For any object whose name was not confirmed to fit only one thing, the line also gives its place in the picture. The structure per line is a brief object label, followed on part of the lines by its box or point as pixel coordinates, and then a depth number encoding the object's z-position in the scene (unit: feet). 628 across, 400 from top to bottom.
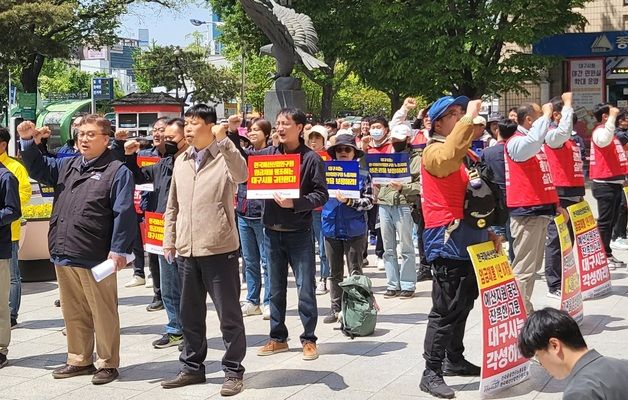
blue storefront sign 89.86
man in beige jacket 19.52
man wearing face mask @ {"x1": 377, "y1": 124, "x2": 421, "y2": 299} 29.91
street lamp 172.43
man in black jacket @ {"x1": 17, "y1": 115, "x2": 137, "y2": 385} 20.45
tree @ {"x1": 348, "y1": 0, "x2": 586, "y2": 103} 76.38
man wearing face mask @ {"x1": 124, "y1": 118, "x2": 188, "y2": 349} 23.22
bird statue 51.85
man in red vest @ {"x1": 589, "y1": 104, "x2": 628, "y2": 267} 33.88
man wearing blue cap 18.58
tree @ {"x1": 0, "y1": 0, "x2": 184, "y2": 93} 83.51
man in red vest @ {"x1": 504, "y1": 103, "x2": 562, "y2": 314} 23.50
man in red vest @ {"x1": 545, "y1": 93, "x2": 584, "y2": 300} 28.91
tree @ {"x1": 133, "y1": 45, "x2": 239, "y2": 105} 181.57
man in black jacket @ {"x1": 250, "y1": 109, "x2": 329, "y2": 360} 22.26
